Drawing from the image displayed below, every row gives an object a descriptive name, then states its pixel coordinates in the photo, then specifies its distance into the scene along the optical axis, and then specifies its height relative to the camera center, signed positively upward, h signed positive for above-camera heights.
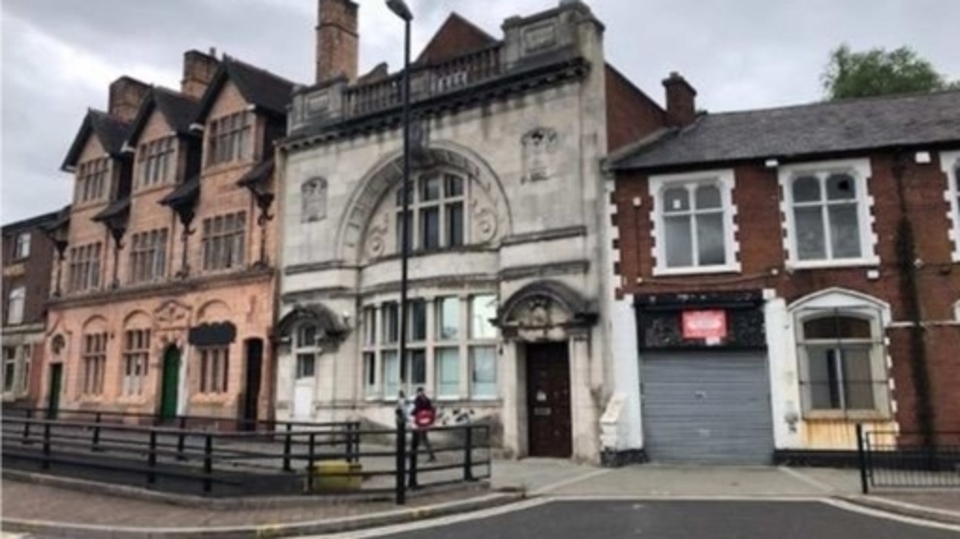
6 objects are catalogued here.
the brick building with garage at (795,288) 16.78 +2.49
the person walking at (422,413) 16.19 -0.19
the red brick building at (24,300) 35.88 +4.91
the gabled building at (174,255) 25.78 +5.45
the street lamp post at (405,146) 14.73 +4.84
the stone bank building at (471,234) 18.91 +4.55
